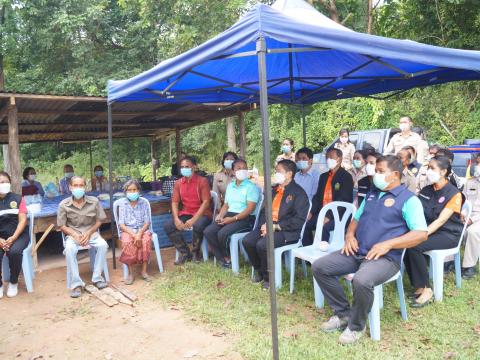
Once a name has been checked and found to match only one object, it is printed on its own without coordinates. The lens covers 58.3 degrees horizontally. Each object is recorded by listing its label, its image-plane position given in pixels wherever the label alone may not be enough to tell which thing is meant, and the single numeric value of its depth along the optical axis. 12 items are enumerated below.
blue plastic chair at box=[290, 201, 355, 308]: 4.22
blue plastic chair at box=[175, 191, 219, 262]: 5.80
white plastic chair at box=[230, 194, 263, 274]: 5.22
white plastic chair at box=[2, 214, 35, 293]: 4.98
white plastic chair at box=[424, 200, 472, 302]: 4.08
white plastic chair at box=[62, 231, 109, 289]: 5.05
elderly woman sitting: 5.11
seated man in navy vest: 3.32
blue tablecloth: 6.04
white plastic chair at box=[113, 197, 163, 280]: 5.22
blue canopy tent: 3.09
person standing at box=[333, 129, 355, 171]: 8.22
